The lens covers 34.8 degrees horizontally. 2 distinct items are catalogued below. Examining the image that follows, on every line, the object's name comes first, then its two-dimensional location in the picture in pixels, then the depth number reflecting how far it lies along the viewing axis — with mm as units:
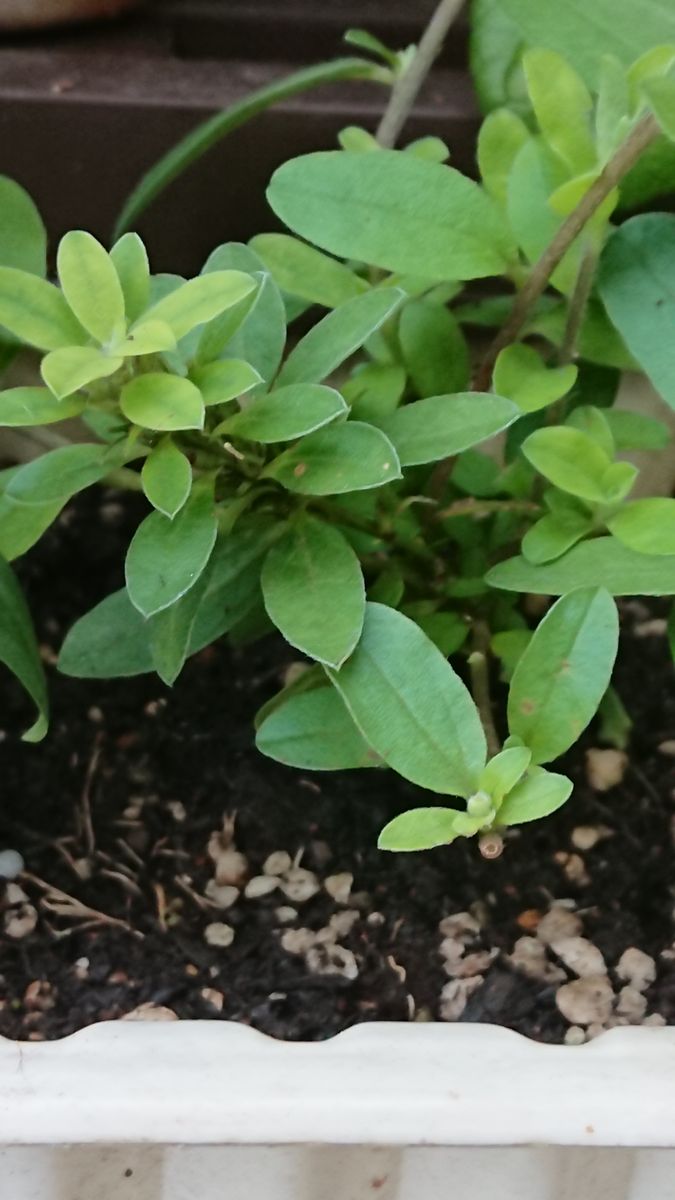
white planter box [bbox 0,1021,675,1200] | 437
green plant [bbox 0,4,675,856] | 384
